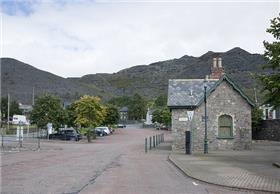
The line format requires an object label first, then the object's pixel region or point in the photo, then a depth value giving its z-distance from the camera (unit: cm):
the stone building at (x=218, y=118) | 2024
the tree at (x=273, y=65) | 1112
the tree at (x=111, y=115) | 5222
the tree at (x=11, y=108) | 7153
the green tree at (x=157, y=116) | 6483
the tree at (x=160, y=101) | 9802
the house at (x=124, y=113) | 10056
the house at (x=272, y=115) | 3331
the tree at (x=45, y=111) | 3281
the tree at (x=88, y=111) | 3291
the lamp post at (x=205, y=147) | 1771
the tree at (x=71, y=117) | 3566
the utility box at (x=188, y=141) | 1751
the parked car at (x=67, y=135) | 3323
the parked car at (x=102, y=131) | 4285
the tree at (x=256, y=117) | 2898
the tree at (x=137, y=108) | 9699
